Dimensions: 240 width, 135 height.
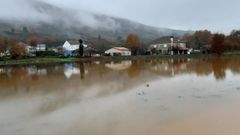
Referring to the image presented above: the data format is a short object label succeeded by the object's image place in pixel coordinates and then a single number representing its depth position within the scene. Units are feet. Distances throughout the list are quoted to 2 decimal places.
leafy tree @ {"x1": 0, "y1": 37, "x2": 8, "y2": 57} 145.99
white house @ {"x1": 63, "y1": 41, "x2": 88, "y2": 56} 182.37
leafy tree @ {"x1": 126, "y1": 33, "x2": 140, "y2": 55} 183.07
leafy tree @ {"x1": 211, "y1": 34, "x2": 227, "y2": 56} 147.08
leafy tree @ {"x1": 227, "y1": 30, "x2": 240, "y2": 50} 170.36
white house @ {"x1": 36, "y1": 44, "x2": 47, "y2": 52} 208.71
